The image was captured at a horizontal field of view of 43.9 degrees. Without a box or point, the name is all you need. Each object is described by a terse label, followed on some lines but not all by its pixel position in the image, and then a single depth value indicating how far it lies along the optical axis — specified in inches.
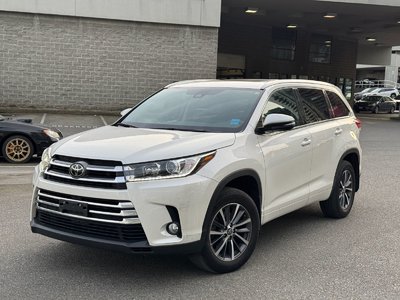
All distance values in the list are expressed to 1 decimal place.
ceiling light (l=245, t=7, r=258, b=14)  997.5
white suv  155.4
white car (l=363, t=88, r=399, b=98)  1621.6
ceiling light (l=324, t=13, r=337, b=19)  1014.8
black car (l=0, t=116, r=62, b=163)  420.8
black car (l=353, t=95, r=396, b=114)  1337.4
